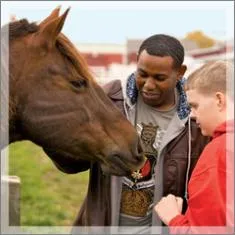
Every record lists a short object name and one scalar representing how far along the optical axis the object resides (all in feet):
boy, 5.96
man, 7.64
